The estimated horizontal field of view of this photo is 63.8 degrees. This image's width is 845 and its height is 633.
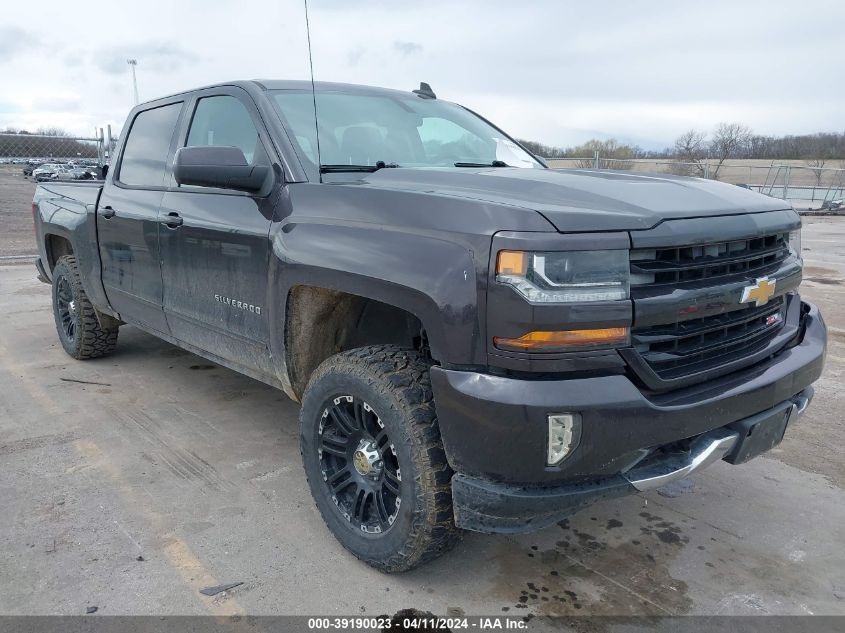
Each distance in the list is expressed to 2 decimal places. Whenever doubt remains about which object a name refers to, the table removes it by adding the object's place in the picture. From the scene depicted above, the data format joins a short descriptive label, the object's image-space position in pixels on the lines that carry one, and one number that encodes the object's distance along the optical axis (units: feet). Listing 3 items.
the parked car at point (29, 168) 107.24
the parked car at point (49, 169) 82.43
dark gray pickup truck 6.64
